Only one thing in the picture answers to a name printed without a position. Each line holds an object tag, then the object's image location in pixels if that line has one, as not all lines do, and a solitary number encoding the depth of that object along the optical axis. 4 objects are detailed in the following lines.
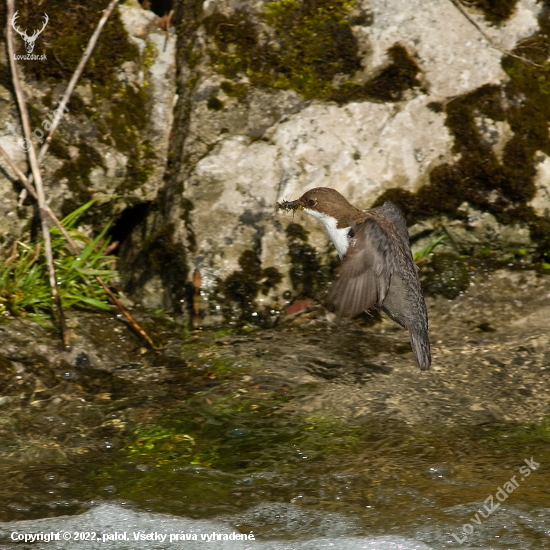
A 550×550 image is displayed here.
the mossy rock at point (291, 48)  11.09
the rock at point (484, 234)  10.80
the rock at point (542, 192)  10.69
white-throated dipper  7.26
